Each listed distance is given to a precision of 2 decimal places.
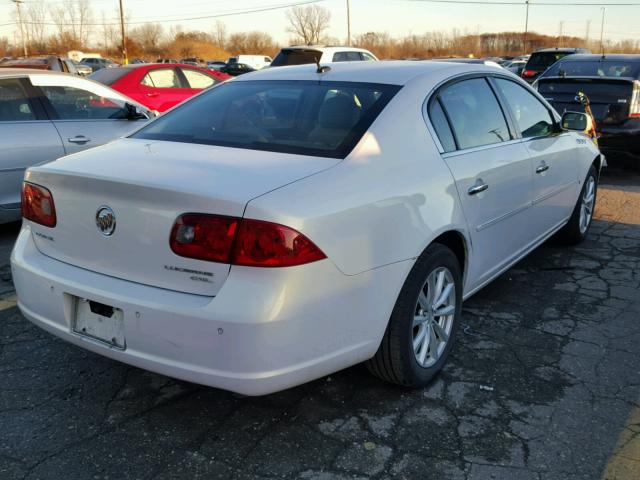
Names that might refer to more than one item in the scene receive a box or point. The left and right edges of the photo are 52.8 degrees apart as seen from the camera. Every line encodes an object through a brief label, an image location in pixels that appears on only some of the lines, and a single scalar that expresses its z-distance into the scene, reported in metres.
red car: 9.97
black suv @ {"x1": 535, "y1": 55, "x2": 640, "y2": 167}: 8.19
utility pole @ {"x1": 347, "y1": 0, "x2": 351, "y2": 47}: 47.60
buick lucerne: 2.29
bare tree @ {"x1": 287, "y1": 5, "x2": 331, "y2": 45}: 79.69
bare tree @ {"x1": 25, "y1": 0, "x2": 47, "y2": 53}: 75.62
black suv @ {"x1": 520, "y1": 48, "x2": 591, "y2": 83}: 18.53
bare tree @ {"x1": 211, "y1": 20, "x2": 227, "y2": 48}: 93.17
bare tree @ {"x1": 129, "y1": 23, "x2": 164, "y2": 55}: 83.94
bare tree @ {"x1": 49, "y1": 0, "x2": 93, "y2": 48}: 79.12
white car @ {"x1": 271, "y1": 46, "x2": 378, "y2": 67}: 12.59
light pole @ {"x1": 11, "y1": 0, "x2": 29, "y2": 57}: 66.84
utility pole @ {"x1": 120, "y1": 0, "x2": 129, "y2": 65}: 45.23
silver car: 5.50
